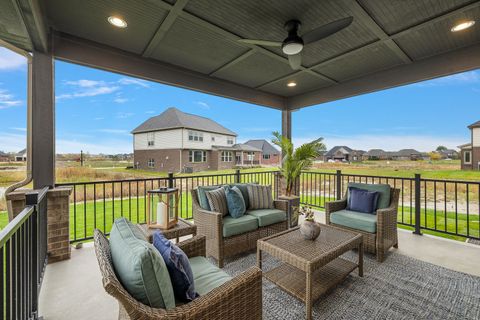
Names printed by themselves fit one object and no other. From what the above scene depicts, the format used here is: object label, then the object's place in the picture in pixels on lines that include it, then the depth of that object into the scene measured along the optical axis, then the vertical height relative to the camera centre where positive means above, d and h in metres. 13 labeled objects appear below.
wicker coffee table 1.88 -0.93
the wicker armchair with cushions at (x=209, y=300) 0.92 -0.74
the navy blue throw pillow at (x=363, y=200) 3.28 -0.64
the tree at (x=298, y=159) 4.73 +0.01
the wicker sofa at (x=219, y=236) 2.70 -1.03
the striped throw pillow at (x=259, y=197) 3.46 -0.61
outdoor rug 1.86 -1.33
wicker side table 2.38 -0.81
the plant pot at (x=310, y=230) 2.33 -0.78
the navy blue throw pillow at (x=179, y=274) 1.22 -0.66
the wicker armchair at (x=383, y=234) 2.76 -1.01
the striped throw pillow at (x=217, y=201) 2.99 -0.58
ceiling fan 2.21 +1.38
